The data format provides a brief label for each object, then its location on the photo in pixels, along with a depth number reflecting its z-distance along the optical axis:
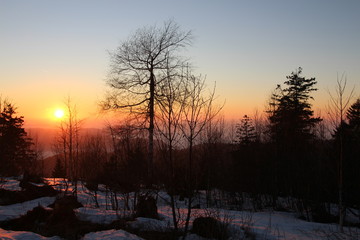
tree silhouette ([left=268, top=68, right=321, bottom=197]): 16.53
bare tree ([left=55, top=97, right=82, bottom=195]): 22.42
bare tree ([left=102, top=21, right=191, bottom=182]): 17.53
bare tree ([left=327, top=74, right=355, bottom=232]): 9.51
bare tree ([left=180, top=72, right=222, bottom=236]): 5.60
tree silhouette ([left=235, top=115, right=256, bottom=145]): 22.08
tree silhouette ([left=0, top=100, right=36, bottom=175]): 26.64
